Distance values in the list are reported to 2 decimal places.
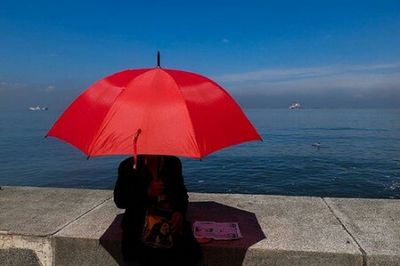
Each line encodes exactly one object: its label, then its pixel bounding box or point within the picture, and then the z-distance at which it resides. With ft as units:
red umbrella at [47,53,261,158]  9.85
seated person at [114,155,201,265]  11.76
